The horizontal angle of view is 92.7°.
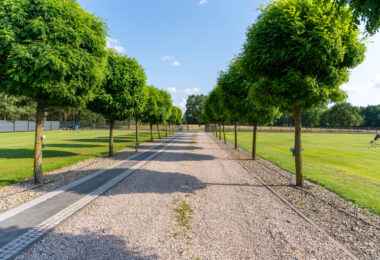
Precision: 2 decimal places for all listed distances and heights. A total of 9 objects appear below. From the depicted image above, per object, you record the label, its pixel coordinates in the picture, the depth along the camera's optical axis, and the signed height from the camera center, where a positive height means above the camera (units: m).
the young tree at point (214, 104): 22.20 +2.62
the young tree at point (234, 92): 12.59 +2.43
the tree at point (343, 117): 91.45 +5.07
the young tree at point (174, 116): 42.39 +2.06
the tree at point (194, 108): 114.87 +10.91
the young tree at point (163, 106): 25.74 +2.95
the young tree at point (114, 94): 12.30 +2.07
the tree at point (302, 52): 6.18 +2.60
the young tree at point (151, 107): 21.20 +2.07
